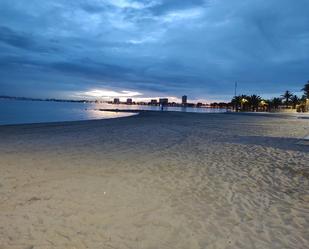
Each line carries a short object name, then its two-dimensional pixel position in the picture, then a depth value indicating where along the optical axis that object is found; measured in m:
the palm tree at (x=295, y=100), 105.20
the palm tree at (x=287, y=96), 107.14
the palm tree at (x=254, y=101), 101.94
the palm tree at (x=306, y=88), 72.96
